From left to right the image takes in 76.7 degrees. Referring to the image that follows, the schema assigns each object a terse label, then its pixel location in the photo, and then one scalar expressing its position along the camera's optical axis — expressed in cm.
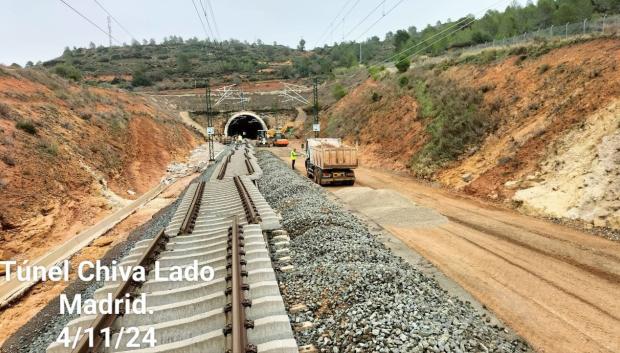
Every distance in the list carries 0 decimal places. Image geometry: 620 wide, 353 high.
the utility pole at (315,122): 4202
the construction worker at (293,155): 3061
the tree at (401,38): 9986
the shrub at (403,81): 4148
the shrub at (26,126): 2258
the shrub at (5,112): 2283
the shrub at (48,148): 2173
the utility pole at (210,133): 3642
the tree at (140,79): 10050
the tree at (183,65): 12643
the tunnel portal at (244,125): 7656
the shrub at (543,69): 2420
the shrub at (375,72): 5662
